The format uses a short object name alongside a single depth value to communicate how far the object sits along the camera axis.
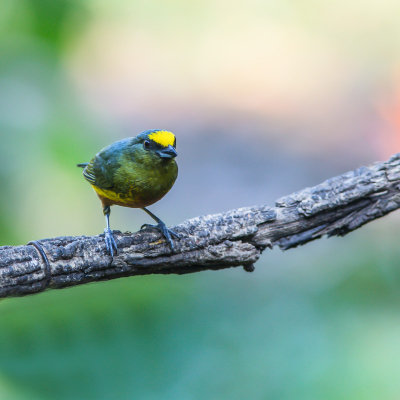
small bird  5.31
